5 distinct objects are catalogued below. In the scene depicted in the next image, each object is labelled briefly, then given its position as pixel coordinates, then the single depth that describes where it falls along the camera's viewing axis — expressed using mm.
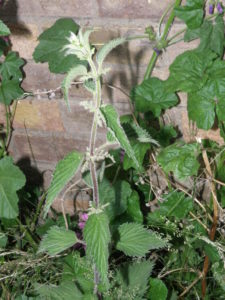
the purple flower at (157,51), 1127
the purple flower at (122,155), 1266
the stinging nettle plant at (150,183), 787
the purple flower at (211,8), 1033
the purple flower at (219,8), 1023
